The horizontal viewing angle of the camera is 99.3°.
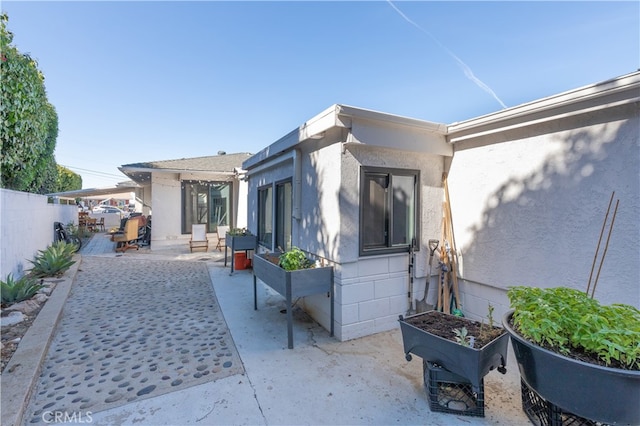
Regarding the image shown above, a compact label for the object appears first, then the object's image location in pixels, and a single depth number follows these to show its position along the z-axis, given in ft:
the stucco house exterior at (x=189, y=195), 32.58
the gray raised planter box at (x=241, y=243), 22.62
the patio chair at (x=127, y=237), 31.95
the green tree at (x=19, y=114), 12.64
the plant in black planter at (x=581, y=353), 5.08
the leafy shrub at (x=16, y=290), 13.53
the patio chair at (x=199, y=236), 33.06
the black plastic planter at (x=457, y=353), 6.72
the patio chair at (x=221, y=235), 33.69
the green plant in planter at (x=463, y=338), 7.03
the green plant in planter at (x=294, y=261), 11.90
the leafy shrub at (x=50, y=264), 19.25
